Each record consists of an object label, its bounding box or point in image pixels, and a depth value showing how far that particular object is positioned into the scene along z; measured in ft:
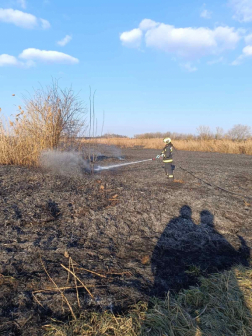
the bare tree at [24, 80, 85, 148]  29.27
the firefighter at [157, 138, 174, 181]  28.55
